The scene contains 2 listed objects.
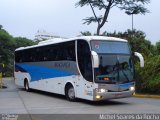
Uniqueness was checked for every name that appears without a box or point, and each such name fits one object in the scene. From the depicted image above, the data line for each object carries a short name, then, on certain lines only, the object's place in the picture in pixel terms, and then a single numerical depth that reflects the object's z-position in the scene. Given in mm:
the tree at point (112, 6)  34594
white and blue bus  17297
